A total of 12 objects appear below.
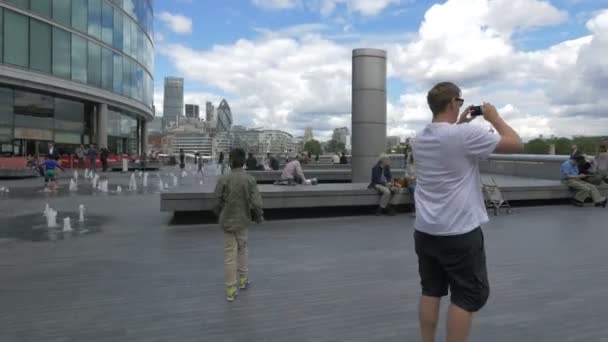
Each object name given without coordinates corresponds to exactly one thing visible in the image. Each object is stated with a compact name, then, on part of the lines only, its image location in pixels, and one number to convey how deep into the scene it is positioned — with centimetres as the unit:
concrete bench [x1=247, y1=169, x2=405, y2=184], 2009
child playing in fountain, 1780
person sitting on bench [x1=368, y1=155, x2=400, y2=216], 1120
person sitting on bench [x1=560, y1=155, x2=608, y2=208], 1290
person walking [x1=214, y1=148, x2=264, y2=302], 511
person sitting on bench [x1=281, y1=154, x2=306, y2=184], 1278
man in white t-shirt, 274
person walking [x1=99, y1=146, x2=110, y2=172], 3225
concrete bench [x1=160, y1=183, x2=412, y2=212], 976
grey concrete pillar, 1641
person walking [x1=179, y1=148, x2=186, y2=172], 4138
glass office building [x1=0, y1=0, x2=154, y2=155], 2866
